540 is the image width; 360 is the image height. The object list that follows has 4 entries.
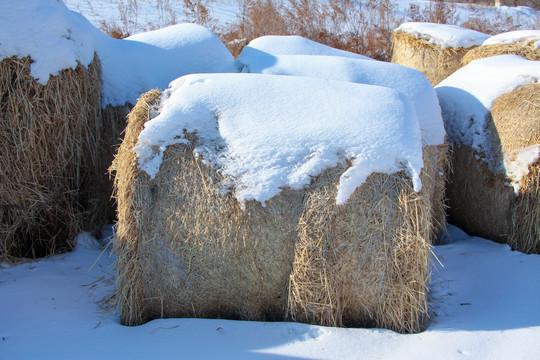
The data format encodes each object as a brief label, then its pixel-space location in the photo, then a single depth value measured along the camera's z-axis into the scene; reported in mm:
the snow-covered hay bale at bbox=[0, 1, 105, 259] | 2982
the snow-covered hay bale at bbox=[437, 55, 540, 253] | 3207
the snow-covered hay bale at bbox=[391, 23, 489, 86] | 5242
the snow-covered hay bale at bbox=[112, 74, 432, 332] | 2389
